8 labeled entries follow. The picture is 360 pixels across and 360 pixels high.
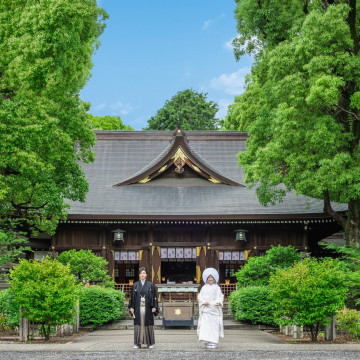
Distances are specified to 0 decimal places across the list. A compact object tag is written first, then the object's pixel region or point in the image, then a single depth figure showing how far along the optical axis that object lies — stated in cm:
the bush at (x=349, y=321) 1259
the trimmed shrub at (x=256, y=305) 1541
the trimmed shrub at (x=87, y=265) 1859
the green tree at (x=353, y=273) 1394
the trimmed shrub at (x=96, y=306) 1520
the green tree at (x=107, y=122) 4475
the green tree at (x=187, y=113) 4997
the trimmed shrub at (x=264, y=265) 1759
